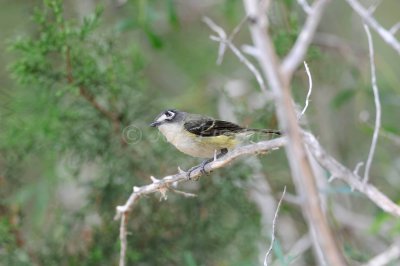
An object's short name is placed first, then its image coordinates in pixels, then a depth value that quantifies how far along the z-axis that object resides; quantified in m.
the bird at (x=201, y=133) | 8.83
